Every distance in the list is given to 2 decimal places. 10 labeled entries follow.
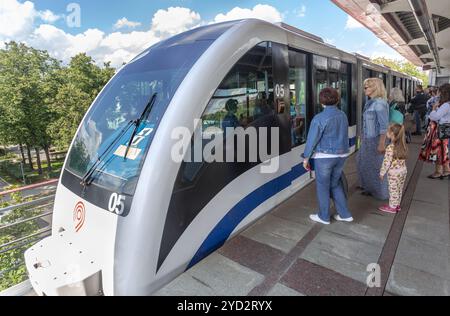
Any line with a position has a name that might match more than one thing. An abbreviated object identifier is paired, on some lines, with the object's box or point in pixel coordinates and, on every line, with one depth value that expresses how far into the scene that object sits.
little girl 3.56
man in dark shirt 9.10
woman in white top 4.71
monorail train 2.18
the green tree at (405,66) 46.24
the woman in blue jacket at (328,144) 3.14
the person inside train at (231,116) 2.79
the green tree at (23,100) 20.42
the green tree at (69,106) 21.64
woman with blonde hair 3.85
